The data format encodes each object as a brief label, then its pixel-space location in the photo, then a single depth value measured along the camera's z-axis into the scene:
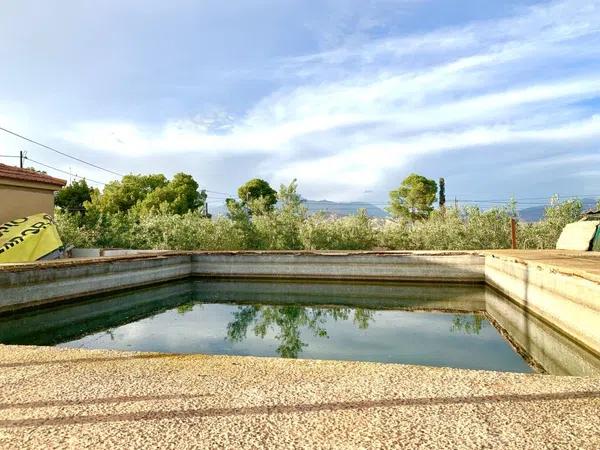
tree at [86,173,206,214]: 40.81
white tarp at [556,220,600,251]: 13.06
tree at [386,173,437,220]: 38.59
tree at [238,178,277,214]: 47.38
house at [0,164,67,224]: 13.27
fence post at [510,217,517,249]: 15.99
